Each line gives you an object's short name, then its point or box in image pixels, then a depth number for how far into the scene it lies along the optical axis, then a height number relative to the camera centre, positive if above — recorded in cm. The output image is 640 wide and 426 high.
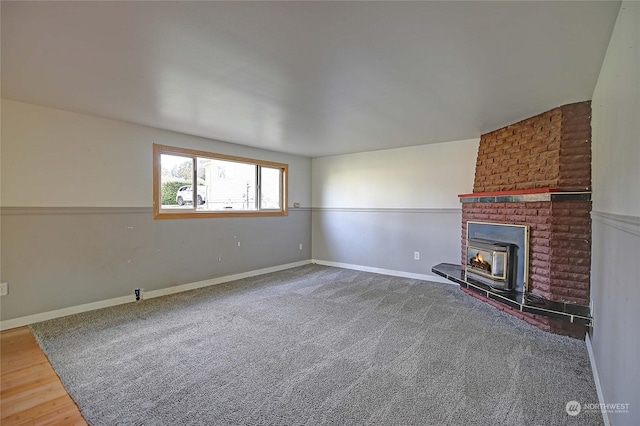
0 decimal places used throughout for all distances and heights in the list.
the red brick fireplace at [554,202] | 287 +8
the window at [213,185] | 435 +39
